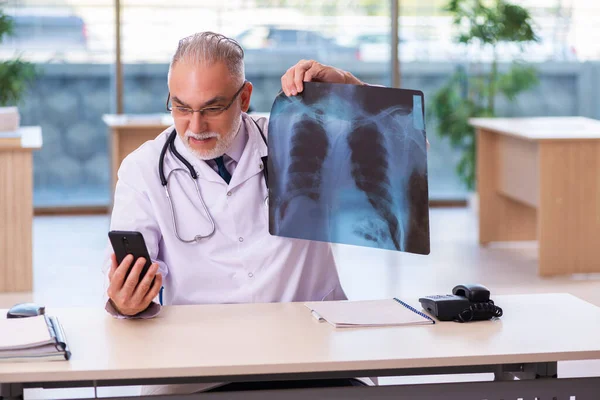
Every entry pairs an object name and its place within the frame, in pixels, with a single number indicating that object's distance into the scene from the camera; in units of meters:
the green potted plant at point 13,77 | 6.67
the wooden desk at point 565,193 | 4.88
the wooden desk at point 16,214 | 4.53
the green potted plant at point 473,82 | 6.98
